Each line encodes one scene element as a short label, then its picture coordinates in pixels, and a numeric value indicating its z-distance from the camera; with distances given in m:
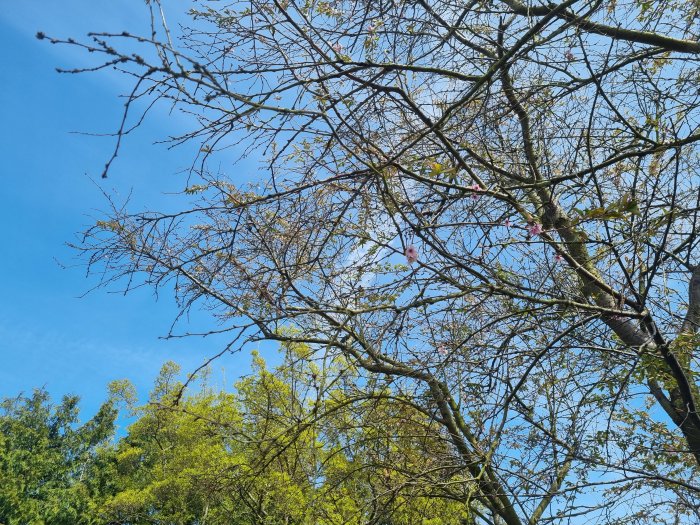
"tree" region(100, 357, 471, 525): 5.17
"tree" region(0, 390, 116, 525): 18.97
